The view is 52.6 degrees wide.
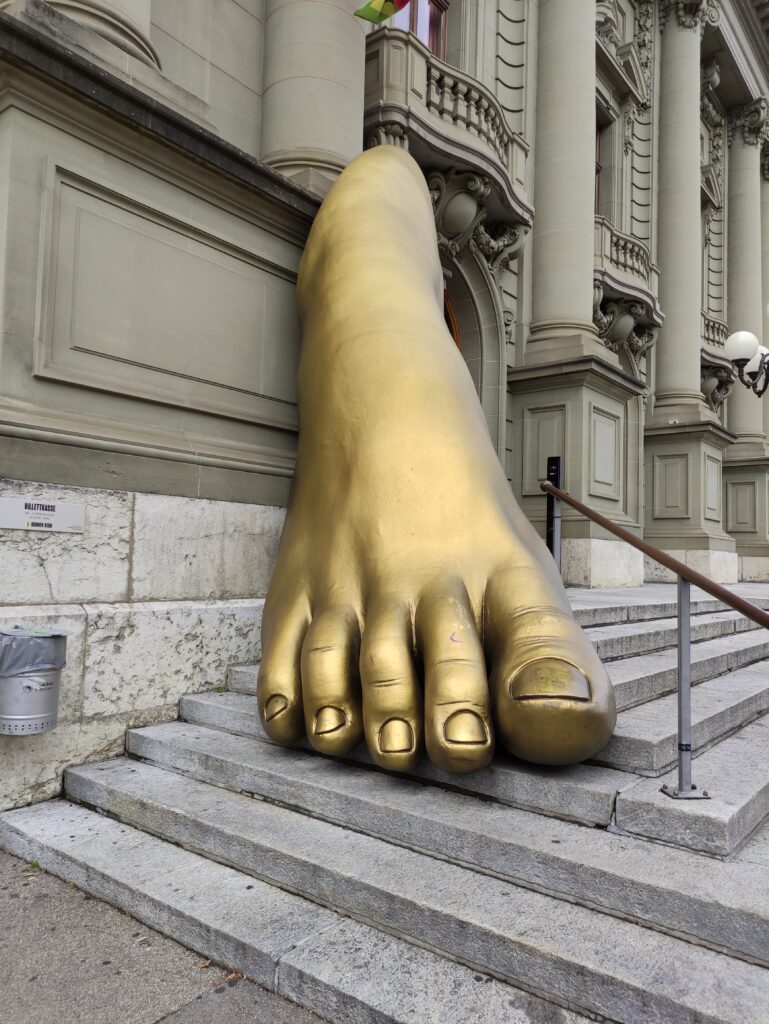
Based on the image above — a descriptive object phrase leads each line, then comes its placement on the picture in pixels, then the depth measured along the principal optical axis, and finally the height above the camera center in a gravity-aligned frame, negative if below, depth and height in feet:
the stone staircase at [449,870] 5.45 -2.73
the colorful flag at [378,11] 15.67 +11.05
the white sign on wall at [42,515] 9.26 +0.39
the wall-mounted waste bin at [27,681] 8.33 -1.44
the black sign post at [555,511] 18.85 +1.23
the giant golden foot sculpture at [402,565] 6.89 -0.10
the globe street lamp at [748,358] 26.00 +7.08
